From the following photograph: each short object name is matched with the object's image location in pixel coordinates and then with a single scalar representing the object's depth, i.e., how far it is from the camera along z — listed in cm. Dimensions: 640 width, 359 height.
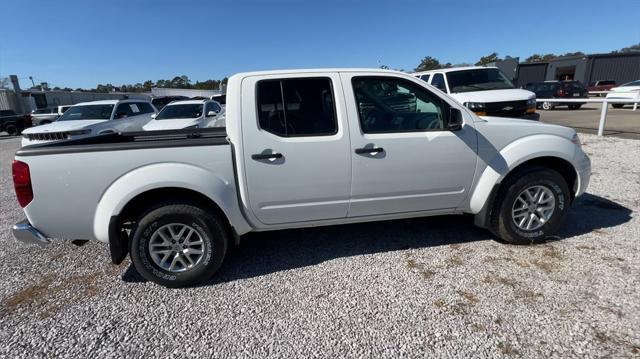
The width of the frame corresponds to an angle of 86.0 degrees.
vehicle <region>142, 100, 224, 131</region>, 1009
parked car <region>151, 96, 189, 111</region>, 2341
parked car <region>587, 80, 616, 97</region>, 2902
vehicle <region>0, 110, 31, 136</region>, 1978
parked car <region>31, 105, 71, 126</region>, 1780
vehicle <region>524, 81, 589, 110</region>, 2025
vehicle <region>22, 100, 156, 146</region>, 938
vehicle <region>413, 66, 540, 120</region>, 806
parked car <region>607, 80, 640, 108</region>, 1647
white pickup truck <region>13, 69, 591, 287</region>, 277
